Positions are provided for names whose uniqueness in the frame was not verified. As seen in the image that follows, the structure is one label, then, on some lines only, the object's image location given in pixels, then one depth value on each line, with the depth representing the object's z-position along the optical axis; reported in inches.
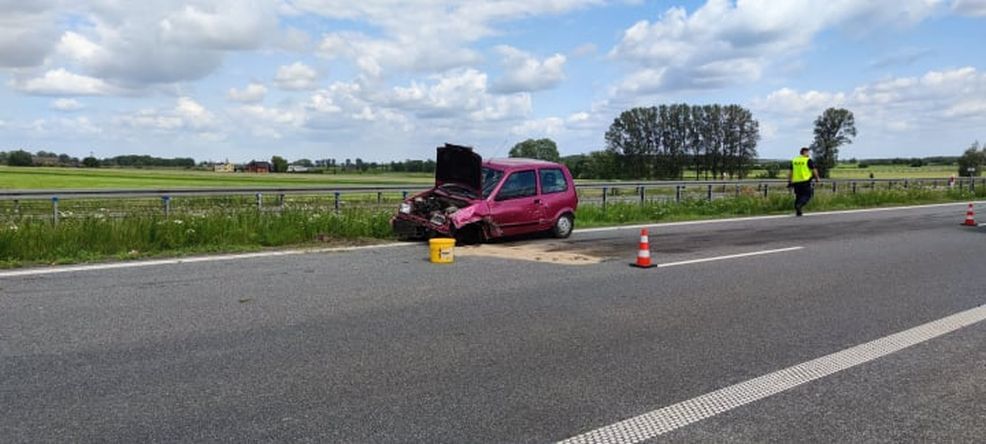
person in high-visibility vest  759.7
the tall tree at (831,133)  3693.4
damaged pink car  462.6
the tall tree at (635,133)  3695.9
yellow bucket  374.0
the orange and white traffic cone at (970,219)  644.7
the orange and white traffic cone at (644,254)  370.6
